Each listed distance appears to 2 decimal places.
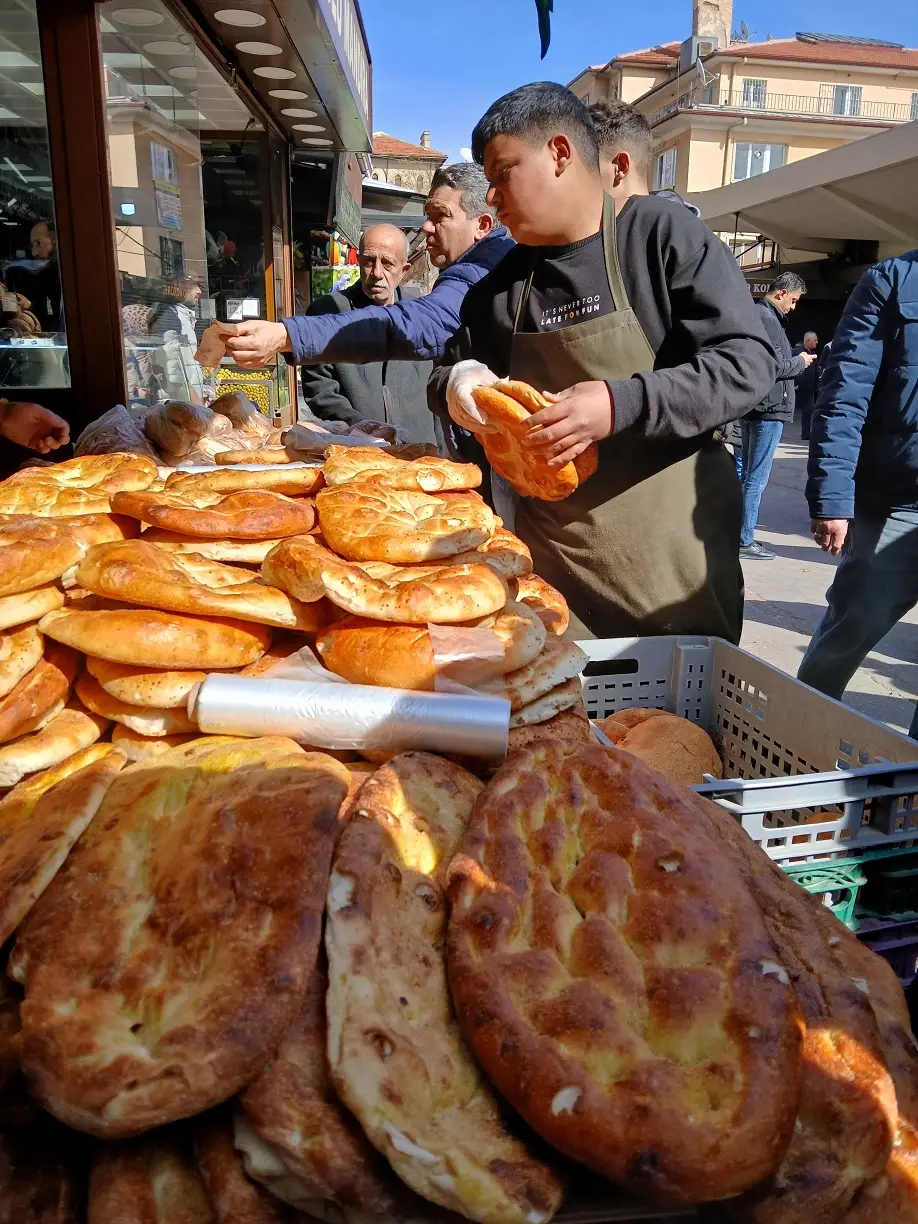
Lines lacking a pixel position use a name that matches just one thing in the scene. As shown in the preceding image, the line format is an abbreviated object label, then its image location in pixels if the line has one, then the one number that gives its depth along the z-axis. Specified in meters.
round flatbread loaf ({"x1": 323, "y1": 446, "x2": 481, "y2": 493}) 2.33
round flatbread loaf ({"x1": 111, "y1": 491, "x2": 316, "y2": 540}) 1.86
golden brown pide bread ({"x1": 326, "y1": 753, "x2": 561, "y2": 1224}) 0.94
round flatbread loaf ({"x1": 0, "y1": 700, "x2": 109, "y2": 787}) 1.48
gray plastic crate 1.62
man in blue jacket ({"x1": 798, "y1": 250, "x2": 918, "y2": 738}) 3.89
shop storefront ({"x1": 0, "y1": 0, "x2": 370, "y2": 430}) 3.87
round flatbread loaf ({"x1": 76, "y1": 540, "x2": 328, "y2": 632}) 1.61
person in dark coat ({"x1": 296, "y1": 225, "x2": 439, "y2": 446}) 6.01
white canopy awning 10.81
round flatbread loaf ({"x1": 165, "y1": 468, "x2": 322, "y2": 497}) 2.19
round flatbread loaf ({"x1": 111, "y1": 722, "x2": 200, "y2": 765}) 1.57
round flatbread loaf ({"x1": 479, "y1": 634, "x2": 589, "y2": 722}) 1.70
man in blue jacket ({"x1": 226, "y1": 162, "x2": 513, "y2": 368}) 3.32
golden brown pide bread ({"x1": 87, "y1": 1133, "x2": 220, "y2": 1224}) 0.99
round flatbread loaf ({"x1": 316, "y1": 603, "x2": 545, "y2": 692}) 1.63
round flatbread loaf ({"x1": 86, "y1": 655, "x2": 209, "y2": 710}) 1.55
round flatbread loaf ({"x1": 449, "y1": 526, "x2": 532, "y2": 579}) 2.03
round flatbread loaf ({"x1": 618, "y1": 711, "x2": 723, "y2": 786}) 2.35
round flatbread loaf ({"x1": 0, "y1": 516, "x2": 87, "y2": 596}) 1.65
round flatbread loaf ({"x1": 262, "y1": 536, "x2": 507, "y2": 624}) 1.66
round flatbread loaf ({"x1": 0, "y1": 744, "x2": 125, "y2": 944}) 1.18
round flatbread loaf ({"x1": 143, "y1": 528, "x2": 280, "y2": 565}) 1.88
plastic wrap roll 1.49
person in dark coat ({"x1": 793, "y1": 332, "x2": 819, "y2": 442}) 16.44
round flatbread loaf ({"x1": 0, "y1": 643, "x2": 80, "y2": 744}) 1.53
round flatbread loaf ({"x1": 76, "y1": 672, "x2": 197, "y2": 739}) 1.58
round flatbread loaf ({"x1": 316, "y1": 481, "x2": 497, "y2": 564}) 1.88
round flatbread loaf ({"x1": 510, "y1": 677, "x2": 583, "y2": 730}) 1.72
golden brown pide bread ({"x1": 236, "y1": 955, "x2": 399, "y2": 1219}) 0.96
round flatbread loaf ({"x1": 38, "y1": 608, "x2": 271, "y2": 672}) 1.55
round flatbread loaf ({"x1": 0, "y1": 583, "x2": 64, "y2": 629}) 1.65
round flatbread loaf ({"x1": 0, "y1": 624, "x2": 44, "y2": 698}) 1.57
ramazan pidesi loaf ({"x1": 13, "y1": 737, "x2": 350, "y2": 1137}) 0.99
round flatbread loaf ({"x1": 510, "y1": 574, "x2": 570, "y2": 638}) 2.21
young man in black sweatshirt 2.73
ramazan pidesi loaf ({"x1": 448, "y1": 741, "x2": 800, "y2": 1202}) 0.94
